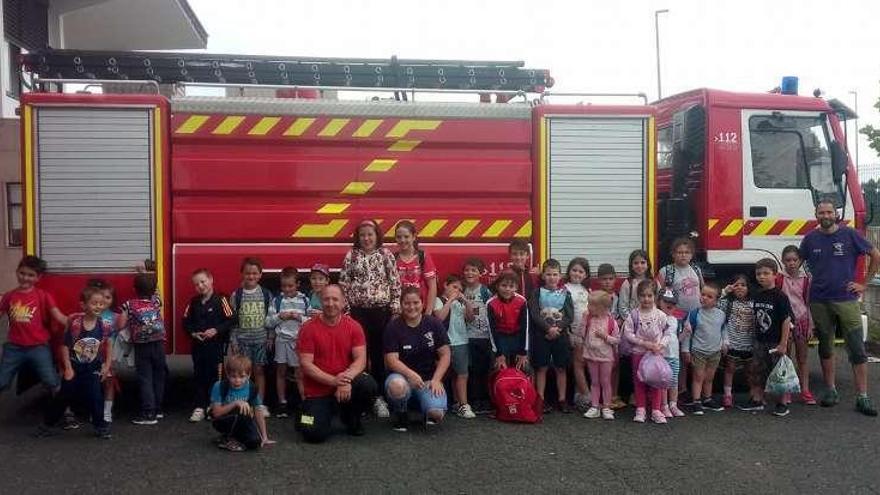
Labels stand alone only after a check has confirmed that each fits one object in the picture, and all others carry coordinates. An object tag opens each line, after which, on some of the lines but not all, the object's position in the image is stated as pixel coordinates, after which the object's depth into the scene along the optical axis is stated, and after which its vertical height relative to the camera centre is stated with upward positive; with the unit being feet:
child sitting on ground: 18.02 -3.58
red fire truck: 20.98 +2.03
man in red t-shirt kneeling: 18.90 -2.81
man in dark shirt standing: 21.81 -1.12
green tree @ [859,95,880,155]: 57.00 +7.80
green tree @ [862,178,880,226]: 48.44 +3.86
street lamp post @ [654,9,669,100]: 104.37 +28.87
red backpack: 20.25 -3.80
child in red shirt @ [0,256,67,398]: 19.58 -1.85
